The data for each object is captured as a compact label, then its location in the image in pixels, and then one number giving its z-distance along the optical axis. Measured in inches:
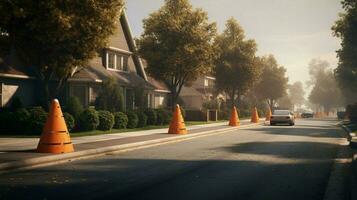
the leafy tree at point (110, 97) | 1182.3
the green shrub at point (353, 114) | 1397.4
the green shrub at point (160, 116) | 1236.5
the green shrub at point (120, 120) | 1004.6
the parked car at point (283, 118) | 1437.0
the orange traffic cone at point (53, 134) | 478.3
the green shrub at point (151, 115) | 1189.6
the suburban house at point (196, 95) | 2383.1
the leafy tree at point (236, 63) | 2235.5
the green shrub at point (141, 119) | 1111.0
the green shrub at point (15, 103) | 973.8
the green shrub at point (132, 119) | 1060.8
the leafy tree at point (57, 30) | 756.6
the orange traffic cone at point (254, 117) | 1612.9
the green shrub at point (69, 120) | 800.9
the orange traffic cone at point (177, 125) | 866.8
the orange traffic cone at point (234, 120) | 1307.8
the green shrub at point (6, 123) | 794.2
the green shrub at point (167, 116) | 1275.6
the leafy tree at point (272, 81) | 3376.0
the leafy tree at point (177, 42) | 1501.0
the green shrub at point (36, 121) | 779.4
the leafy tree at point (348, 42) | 1685.9
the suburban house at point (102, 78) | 1080.2
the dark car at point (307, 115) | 2942.9
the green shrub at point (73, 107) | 909.8
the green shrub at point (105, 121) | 925.8
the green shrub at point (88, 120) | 874.8
